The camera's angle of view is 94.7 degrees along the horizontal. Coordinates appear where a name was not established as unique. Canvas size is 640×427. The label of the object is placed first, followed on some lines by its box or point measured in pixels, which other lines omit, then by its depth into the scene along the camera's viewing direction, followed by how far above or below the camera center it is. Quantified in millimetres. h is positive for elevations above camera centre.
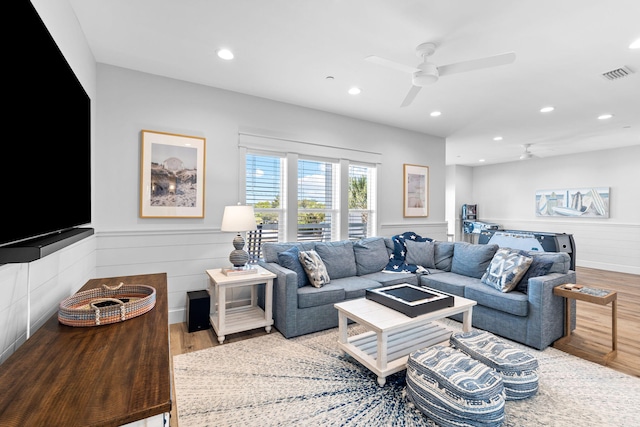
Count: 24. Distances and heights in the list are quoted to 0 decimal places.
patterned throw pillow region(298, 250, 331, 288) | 3188 -582
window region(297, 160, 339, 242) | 4211 +221
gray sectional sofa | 2762 -757
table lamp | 3057 -83
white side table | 2850 -1003
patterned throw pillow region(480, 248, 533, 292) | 2977 -555
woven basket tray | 1295 -450
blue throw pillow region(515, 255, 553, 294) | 2973 -548
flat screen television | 951 +314
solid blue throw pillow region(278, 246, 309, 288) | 3209 -539
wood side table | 2514 -795
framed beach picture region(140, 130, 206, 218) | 3125 +435
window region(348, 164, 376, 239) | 4719 +242
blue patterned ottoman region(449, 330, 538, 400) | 1978 -1012
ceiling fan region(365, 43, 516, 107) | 2216 +1200
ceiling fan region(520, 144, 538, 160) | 6444 +1426
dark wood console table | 744 -497
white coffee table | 2104 -1040
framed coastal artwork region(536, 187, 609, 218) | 6723 +338
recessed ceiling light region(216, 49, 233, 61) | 2709 +1510
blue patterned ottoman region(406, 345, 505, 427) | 1645 -1027
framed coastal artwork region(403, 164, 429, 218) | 5266 +457
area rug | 1825 -1251
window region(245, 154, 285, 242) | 3797 +317
